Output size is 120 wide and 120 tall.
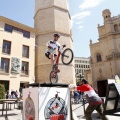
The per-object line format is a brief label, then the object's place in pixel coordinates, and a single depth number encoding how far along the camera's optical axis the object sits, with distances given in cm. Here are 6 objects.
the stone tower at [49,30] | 2436
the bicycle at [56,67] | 737
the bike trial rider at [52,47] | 738
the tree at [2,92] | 1386
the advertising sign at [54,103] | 355
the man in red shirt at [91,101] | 480
